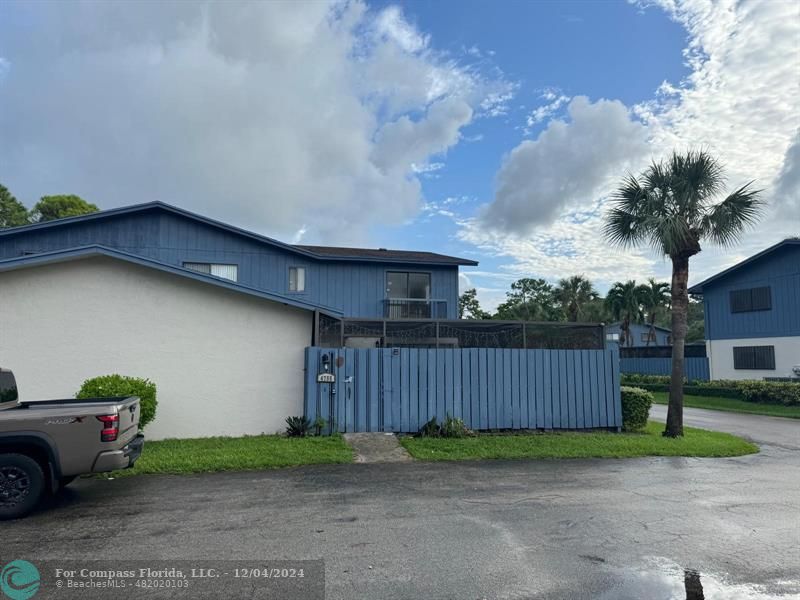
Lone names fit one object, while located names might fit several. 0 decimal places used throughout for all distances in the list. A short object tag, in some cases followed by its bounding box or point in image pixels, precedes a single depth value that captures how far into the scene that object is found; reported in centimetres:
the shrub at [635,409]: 1205
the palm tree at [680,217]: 1145
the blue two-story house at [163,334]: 988
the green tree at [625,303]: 3806
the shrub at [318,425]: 1045
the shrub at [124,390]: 902
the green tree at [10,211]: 3139
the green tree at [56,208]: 3362
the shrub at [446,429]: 1063
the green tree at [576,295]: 4216
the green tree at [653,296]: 3806
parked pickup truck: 548
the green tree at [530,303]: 4194
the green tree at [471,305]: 5238
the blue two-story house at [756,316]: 2267
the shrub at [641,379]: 2742
